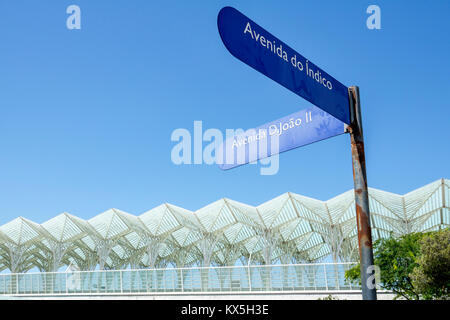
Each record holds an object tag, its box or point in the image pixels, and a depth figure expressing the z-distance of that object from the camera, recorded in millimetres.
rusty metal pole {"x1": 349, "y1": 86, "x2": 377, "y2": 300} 3229
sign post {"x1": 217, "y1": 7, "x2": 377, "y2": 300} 2939
